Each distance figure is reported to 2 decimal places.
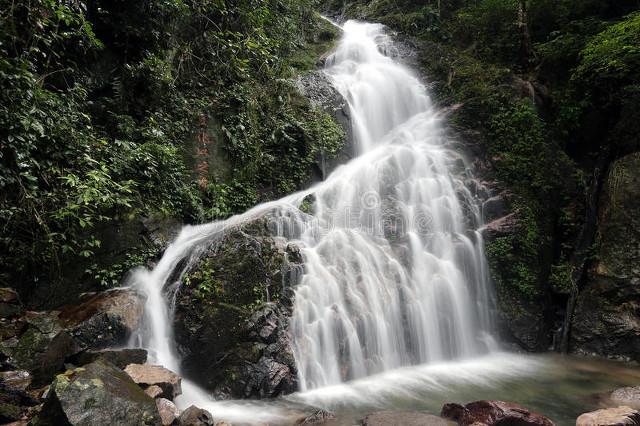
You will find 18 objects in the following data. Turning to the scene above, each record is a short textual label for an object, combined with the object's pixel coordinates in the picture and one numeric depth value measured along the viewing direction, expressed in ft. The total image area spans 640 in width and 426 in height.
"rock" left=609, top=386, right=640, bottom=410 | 18.57
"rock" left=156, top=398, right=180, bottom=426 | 14.23
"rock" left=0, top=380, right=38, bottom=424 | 12.82
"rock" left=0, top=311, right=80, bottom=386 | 14.84
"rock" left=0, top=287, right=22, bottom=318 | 17.52
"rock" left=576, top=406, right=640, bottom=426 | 14.65
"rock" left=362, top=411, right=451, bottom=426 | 15.60
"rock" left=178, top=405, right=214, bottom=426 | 14.35
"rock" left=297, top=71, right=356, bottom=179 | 38.74
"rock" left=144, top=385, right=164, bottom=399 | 15.43
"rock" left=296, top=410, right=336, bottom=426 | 16.21
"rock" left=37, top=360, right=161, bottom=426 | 11.80
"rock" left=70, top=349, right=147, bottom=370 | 16.39
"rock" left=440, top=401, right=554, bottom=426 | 15.31
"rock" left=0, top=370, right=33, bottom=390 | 13.98
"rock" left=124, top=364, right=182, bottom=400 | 15.99
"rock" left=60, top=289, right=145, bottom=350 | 17.99
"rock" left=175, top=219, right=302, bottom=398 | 19.26
